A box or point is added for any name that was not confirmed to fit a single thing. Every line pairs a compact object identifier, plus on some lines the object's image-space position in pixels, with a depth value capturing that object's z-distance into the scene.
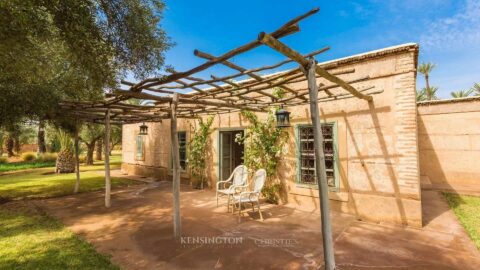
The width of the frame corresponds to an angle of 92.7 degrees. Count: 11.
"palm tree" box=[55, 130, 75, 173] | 13.77
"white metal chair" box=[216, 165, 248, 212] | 6.20
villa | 4.66
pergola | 2.40
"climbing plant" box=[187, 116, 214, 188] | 8.50
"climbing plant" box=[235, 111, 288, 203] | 6.47
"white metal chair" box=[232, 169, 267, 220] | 5.12
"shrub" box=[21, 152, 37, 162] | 18.79
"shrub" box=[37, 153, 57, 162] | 18.10
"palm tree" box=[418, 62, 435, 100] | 22.80
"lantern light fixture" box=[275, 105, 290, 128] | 4.63
